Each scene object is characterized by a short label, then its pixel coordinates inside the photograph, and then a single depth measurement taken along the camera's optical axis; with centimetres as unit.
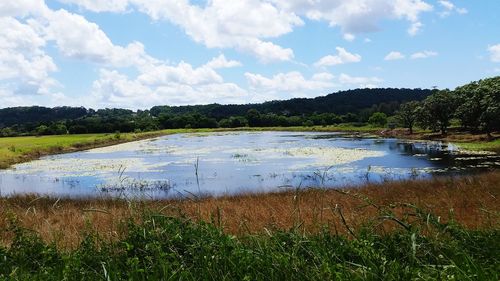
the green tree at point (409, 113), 8746
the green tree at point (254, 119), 17188
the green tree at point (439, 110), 7500
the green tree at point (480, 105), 5706
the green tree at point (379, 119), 12675
